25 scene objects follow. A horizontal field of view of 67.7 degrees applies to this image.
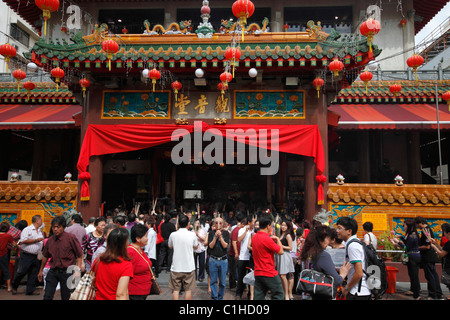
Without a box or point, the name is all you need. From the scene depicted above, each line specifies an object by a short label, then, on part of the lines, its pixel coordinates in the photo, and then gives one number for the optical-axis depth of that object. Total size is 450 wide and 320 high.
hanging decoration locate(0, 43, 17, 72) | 9.00
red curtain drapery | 10.17
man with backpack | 4.31
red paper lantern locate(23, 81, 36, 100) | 11.53
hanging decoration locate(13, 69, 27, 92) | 10.66
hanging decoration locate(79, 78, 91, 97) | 10.21
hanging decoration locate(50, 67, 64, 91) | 9.68
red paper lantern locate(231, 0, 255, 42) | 6.81
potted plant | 9.02
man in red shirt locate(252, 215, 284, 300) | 5.20
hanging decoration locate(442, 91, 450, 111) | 11.56
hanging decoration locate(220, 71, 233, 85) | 9.33
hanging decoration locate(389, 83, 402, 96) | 11.94
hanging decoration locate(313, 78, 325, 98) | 9.80
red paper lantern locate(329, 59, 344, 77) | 9.20
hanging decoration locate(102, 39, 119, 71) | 8.16
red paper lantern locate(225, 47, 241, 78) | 8.35
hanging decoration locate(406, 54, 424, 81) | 9.63
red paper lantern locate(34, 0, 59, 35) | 7.09
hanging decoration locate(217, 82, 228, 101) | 10.02
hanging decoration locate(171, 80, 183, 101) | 10.27
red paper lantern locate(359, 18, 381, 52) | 7.52
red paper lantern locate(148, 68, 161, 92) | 9.38
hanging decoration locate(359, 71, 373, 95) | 10.35
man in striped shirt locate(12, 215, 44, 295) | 7.45
